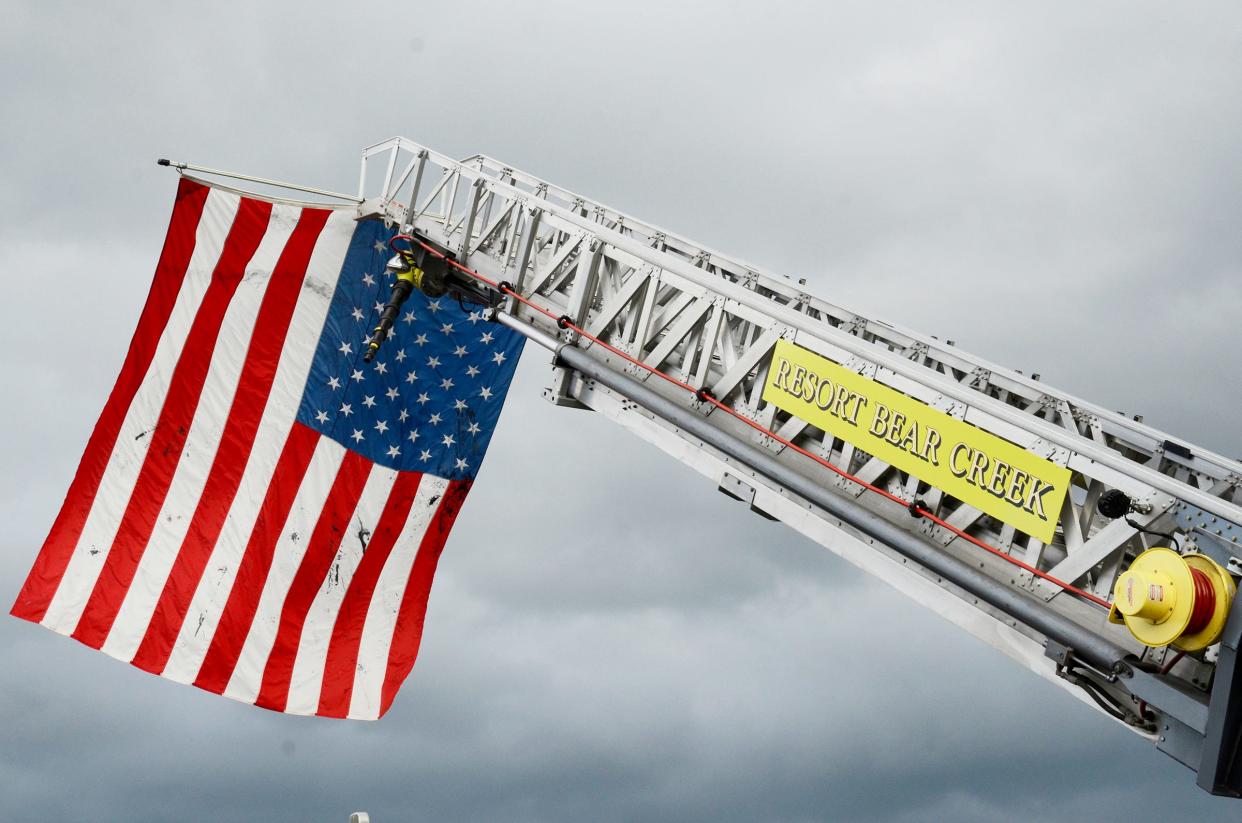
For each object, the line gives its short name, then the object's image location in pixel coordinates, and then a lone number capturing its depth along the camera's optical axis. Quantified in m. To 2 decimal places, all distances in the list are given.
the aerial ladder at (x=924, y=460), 6.41
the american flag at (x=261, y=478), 13.91
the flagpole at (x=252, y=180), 14.05
